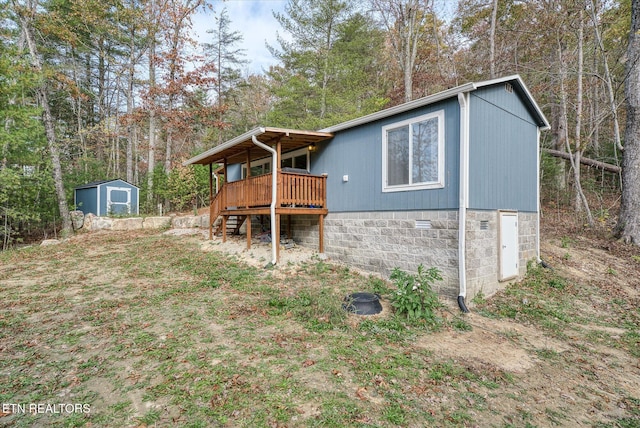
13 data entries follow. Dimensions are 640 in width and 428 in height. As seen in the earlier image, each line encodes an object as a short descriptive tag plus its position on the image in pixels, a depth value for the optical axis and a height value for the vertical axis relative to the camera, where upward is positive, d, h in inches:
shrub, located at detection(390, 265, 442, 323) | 180.4 -55.8
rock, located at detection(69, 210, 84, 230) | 503.5 -15.5
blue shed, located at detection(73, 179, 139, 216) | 546.6 +25.1
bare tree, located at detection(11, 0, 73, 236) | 441.2 +158.1
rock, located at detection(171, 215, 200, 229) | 503.8 -20.5
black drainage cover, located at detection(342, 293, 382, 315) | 185.3 -61.0
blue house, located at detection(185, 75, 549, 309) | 212.2 +19.4
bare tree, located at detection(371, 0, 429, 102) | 496.7 +328.3
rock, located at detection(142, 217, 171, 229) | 511.6 -22.0
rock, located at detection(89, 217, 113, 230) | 493.4 -22.2
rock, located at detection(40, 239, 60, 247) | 404.3 -43.2
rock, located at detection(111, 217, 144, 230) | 494.3 -21.5
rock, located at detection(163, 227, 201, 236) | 454.3 -34.2
